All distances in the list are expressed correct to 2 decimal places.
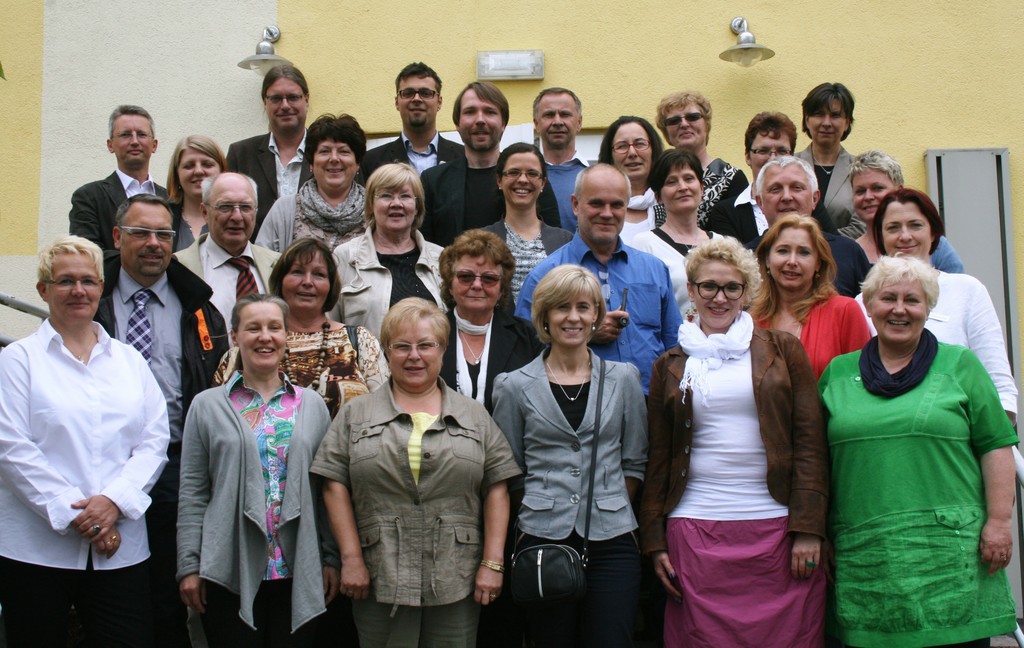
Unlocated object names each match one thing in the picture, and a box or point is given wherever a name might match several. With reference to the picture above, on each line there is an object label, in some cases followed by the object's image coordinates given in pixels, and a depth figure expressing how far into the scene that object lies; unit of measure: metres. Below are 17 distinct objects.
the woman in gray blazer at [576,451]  3.90
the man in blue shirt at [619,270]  4.70
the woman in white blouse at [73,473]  3.83
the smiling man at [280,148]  6.21
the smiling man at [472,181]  5.77
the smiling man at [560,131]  6.12
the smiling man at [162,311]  4.48
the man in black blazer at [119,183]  5.63
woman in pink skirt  3.83
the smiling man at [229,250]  4.95
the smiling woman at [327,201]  5.54
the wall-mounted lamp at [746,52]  7.55
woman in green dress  3.65
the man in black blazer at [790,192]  4.99
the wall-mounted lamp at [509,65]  7.77
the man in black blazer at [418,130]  6.39
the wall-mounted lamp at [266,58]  7.77
